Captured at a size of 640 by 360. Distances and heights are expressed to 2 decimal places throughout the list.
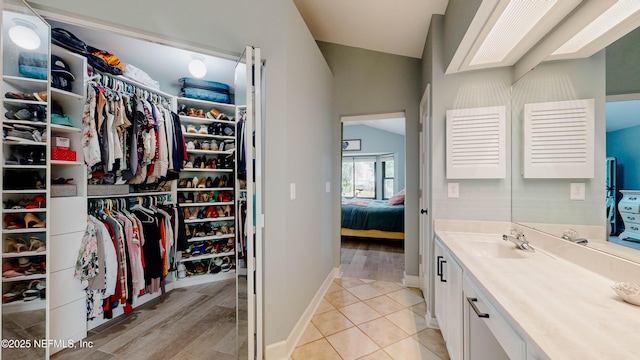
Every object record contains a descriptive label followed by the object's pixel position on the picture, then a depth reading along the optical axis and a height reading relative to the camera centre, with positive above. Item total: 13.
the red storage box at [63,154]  1.77 +0.20
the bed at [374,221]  4.48 -0.82
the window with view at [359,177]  7.84 +0.11
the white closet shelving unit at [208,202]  2.88 -0.28
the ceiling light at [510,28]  1.21 +0.92
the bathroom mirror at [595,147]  0.99 +0.17
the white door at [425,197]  2.18 -0.18
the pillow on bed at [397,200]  4.99 -0.43
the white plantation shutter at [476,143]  1.81 +0.30
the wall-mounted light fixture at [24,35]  1.22 +0.80
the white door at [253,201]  1.47 -0.14
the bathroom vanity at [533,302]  0.64 -0.44
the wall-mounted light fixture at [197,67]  2.42 +1.20
